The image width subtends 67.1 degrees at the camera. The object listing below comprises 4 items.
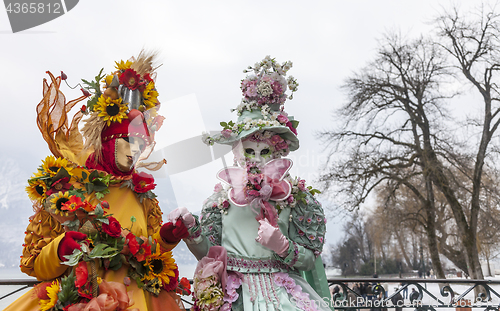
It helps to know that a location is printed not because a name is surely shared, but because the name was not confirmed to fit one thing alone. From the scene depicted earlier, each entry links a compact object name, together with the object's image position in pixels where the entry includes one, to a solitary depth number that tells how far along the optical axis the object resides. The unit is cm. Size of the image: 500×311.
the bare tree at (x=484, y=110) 738
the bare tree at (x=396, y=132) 808
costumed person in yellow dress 169
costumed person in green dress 220
